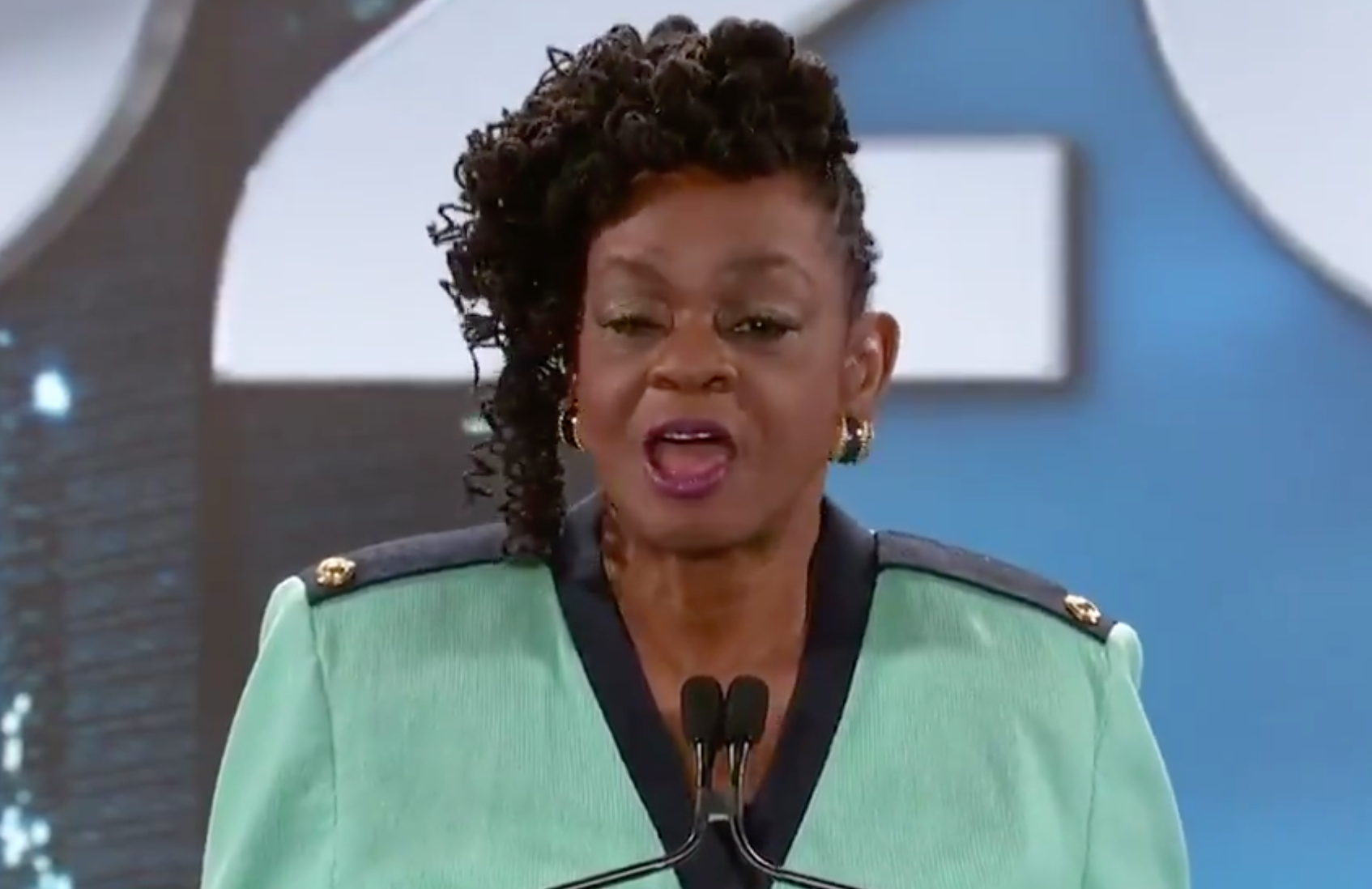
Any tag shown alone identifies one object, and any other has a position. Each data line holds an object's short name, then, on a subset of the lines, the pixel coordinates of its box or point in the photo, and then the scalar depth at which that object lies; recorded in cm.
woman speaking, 625
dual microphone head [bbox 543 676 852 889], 617
